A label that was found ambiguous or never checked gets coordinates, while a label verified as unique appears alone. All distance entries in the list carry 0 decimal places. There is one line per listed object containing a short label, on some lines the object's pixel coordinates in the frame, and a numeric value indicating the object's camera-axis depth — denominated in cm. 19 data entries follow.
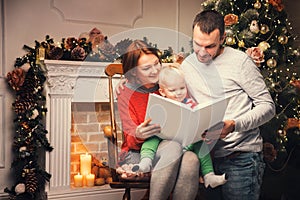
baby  179
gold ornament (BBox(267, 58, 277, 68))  275
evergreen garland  277
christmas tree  268
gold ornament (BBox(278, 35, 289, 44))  282
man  189
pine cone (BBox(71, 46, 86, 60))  282
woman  180
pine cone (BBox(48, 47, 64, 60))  278
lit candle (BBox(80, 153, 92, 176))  300
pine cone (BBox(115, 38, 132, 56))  221
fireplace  285
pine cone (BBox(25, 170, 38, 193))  276
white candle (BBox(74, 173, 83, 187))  297
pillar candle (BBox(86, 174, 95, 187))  300
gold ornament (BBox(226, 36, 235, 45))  255
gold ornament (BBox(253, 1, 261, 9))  275
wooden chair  188
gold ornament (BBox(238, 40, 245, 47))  261
